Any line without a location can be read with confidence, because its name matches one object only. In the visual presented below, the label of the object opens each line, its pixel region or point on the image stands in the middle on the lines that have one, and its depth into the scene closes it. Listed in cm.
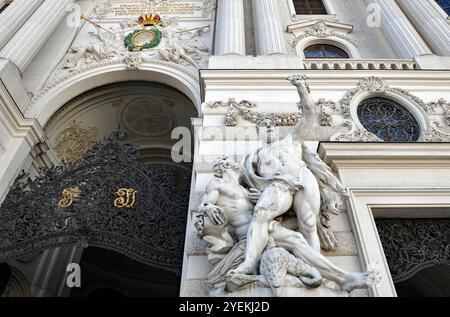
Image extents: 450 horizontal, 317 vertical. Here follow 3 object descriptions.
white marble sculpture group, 408
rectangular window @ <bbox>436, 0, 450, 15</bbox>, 1284
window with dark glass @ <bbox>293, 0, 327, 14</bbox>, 1322
